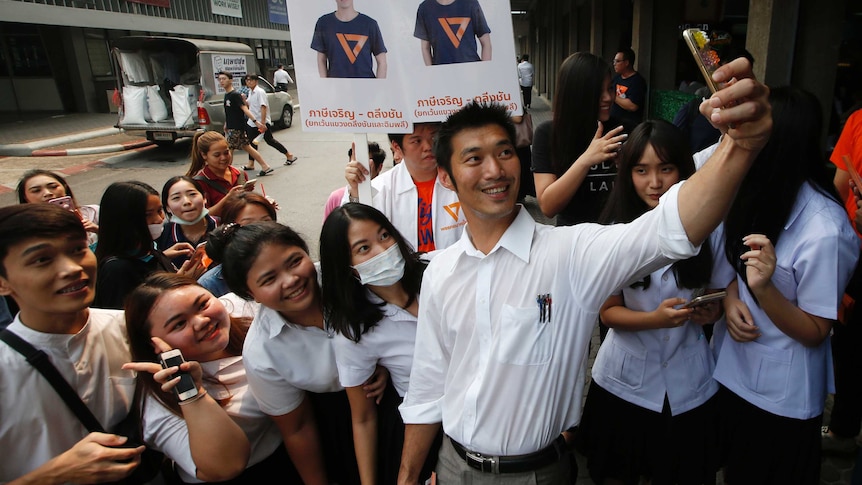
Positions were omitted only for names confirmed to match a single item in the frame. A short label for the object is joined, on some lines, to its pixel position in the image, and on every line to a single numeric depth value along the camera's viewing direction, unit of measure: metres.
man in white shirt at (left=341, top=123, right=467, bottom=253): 2.65
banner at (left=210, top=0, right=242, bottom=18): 24.05
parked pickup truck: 12.41
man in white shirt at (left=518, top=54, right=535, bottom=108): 14.82
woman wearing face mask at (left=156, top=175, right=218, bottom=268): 3.36
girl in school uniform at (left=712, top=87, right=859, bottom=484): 1.63
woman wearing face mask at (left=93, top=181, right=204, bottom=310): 2.64
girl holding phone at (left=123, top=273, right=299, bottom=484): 1.71
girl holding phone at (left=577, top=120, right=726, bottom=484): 1.91
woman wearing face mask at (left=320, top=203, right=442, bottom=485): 1.91
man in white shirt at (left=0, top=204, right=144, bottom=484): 1.56
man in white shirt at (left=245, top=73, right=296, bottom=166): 11.02
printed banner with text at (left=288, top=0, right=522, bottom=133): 2.25
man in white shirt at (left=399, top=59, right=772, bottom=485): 1.37
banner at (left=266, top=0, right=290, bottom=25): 29.42
